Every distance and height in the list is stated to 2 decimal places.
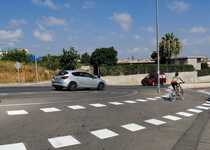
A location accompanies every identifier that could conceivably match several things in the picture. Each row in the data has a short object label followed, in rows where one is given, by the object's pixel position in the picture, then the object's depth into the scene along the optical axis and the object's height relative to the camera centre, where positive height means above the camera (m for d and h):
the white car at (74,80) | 13.43 -0.42
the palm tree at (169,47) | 43.54 +6.13
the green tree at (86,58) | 61.99 +5.54
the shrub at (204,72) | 38.82 +0.13
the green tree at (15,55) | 46.00 +5.35
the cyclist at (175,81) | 10.60 -0.46
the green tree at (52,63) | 29.92 +1.88
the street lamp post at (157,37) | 12.96 +2.54
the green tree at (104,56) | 48.26 +4.78
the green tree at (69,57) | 29.56 +2.80
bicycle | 10.48 -1.21
